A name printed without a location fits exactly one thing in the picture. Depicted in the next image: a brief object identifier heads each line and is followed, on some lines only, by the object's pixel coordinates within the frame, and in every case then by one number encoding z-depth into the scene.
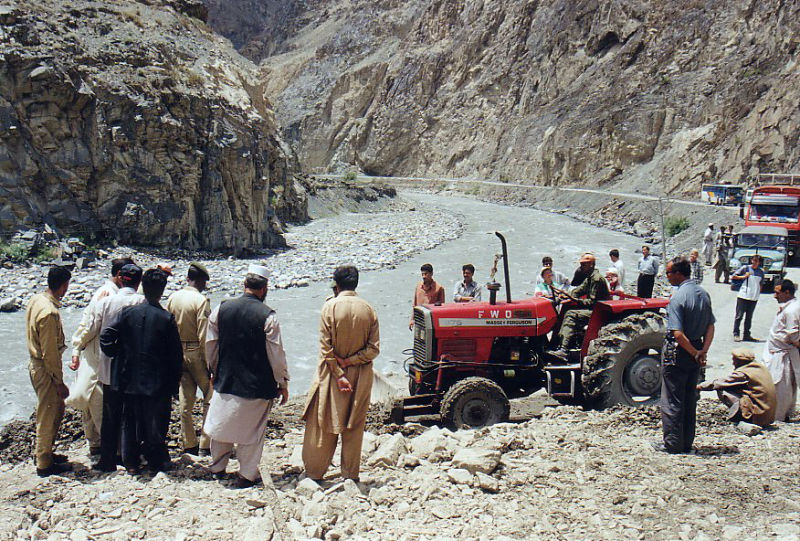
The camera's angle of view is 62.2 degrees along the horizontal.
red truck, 19.75
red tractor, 6.43
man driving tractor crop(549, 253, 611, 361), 6.91
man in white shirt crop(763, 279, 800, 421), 6.23
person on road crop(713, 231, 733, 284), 16.31
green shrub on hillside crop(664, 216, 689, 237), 27.72
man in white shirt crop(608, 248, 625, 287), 10.75
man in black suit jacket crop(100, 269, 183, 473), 4.74
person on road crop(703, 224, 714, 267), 19.62
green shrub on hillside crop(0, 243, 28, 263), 17.02
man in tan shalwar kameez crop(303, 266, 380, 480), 4.55
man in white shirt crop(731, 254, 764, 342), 10.38
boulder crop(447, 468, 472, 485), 4.57
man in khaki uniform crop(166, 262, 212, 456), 5.38
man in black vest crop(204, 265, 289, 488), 4.50
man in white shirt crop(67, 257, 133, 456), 5.08
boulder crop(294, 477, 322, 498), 4.50
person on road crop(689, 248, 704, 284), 13.86
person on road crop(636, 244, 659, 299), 12.34
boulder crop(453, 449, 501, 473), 4.69
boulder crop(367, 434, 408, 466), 5.02
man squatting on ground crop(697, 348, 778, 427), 5.95
